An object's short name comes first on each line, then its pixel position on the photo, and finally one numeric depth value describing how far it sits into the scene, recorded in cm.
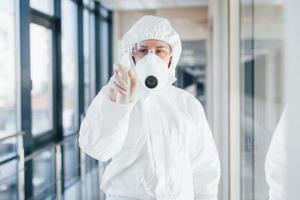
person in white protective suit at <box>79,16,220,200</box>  129
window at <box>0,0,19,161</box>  285
